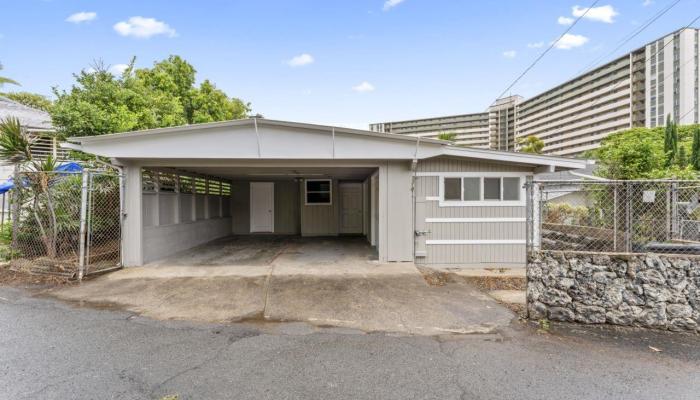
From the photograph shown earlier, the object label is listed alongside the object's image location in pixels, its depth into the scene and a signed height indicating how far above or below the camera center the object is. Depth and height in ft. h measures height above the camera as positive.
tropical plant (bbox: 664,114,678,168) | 67.41 +11.89
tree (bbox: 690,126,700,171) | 60.26 +8.03
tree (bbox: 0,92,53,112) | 82.38 +24.54
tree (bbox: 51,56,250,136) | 32.07 +10.69
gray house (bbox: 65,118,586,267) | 21.39 +1.39
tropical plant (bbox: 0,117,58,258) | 20.92 +1.11
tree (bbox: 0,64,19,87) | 32.45 +11.53
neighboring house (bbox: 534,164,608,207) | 47.73 -0.17
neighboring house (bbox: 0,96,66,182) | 38.96 +10.11
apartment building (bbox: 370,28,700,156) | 139.85 +47.35
